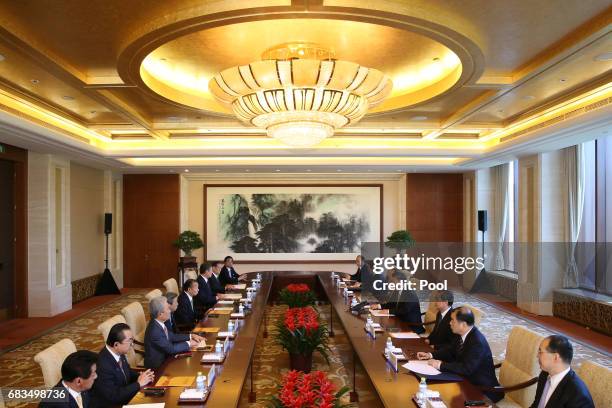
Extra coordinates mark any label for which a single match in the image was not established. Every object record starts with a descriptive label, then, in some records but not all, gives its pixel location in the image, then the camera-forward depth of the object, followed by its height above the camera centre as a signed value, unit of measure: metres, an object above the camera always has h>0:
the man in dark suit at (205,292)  7.65 -1.42
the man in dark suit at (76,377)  2.76 -1.02
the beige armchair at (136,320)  5.02 -1.26
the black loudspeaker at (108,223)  11.30 -0.39
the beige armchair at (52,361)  3.31 -1.14
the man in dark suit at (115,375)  3.31 -1.27
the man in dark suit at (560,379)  2.88 -1.12
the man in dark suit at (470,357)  3.74 -1.25
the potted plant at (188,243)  12.06 -0.94
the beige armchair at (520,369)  3.79 -1.38
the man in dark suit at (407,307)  6.08 -1.36
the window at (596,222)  8.13 -0.27
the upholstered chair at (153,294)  5.77 -1.11
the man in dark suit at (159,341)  4.12 -1.20
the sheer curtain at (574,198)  8.40 +0.17
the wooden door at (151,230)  12.74 -0.64
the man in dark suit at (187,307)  6.25 -1.36
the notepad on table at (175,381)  3.41 -1.30
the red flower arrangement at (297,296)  8.08 -1.58
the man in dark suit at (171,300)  4.70 -0.95
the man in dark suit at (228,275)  9.84 -1.46
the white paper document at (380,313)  5.94 -1.38
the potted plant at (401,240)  11.62 -0.85
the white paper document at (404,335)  4.83 -1.35
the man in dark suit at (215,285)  8.54 -1.45
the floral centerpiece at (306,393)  2.78 -1.16
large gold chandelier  3.96 +1.07
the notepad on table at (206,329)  5.01 -1.34
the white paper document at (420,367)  3.70 -1.32
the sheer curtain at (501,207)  11.44 +0.00
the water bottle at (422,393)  3.09 -1.26
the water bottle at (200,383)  3.22 -1.23
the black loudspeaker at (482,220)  11.27 -0.32
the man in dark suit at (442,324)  5.02 -1.31
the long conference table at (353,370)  3.20 -1.34
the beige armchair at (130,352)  4.27 -1.47
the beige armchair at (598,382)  3.03 -1.19
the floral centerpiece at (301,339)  5.50 -1.59
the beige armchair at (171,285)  7.12 -1.22
